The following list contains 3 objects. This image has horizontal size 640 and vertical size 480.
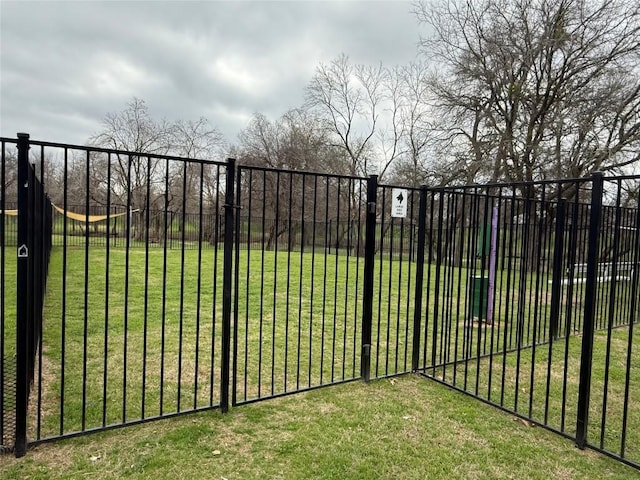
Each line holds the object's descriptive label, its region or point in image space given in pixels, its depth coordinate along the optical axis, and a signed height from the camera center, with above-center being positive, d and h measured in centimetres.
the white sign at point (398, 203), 354 +23
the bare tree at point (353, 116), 2038 +576
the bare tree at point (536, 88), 978 +397
